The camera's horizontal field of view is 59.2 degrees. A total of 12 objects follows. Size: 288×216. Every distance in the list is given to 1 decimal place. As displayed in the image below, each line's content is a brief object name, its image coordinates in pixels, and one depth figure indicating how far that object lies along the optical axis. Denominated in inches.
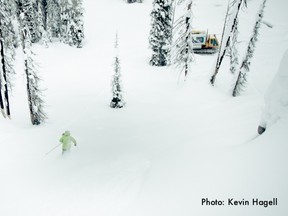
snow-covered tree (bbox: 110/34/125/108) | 929.1
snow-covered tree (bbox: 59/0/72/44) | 1600.9
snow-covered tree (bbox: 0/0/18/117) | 710.5
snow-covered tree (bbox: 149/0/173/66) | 1311.5
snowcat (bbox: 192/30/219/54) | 1510.8
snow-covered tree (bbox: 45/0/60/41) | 1678.2
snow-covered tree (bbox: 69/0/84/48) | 1611.7
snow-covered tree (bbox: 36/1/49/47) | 1542.7
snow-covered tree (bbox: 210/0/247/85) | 869.6
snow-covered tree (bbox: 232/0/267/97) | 872.3
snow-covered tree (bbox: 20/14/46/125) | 674.3
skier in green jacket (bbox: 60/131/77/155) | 550.9
